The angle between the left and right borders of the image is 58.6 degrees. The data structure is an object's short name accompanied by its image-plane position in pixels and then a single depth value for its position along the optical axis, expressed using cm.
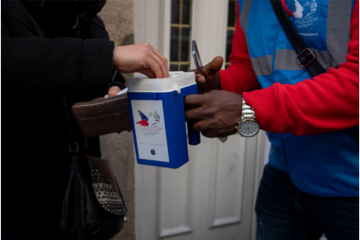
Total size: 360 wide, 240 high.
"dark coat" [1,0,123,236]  79
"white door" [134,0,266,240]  181
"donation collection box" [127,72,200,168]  79
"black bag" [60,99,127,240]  96
